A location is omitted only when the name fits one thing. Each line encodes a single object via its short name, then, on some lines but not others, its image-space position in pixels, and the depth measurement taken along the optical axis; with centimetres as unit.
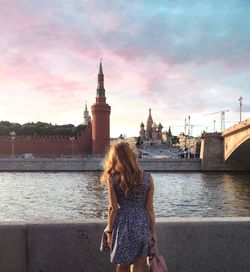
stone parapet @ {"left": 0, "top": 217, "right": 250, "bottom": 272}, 384
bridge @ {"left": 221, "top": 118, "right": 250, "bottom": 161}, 3618
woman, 319
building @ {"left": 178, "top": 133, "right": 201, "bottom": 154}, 6638
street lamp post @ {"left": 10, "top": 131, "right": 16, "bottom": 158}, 6588
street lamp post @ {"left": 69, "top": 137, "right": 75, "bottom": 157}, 6683
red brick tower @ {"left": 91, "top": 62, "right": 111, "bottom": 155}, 6550
